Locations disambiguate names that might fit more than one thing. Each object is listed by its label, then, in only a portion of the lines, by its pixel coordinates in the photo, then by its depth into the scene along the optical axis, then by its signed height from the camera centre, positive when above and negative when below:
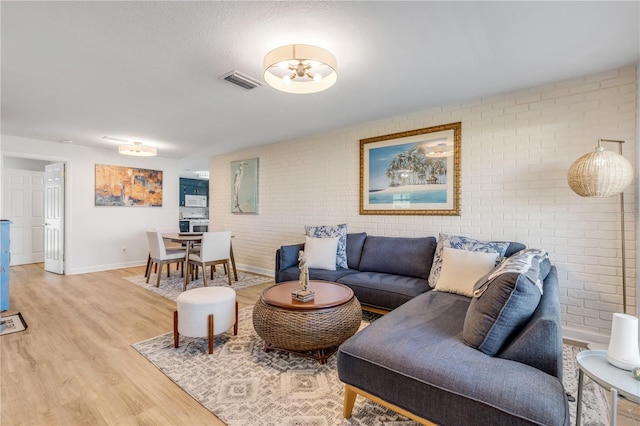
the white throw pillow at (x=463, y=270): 2.49 -0.50
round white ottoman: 2.39 -0.85
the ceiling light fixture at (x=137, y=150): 4.80 +1.00
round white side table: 1.09 -0.65
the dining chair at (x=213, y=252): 4.43 -0.62
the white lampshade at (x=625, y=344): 1.21 -0.55
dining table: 4.40 -0.42
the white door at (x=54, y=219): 5.38 -0.15
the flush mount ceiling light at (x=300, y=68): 1.92 +1.01
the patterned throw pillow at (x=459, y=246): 2.67 -0.33
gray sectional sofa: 1.15 -0.70
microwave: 9.84 +0.36
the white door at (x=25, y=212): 6.03 -0.02
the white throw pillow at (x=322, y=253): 3.59 -0.51
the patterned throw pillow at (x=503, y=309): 1.40 -0.47
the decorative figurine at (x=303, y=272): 2.40 -0.49
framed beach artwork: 3.36 +0.47
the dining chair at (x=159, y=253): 4.55 -0.66
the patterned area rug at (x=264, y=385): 1.68 -1.15
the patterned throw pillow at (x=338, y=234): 3.69 -0.30
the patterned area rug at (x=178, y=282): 4.26 -1.12
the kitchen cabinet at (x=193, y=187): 9.77 +0.82
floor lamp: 2.14 +0.27
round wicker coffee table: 2.16 -0.83
